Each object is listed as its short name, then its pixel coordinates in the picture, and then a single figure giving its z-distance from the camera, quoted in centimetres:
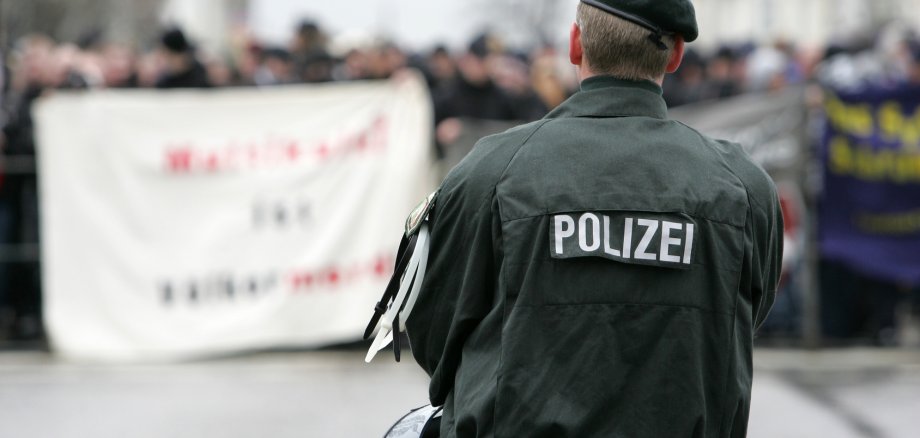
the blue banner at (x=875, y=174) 1756
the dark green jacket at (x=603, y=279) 488
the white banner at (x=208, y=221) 1748
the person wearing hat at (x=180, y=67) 1917
